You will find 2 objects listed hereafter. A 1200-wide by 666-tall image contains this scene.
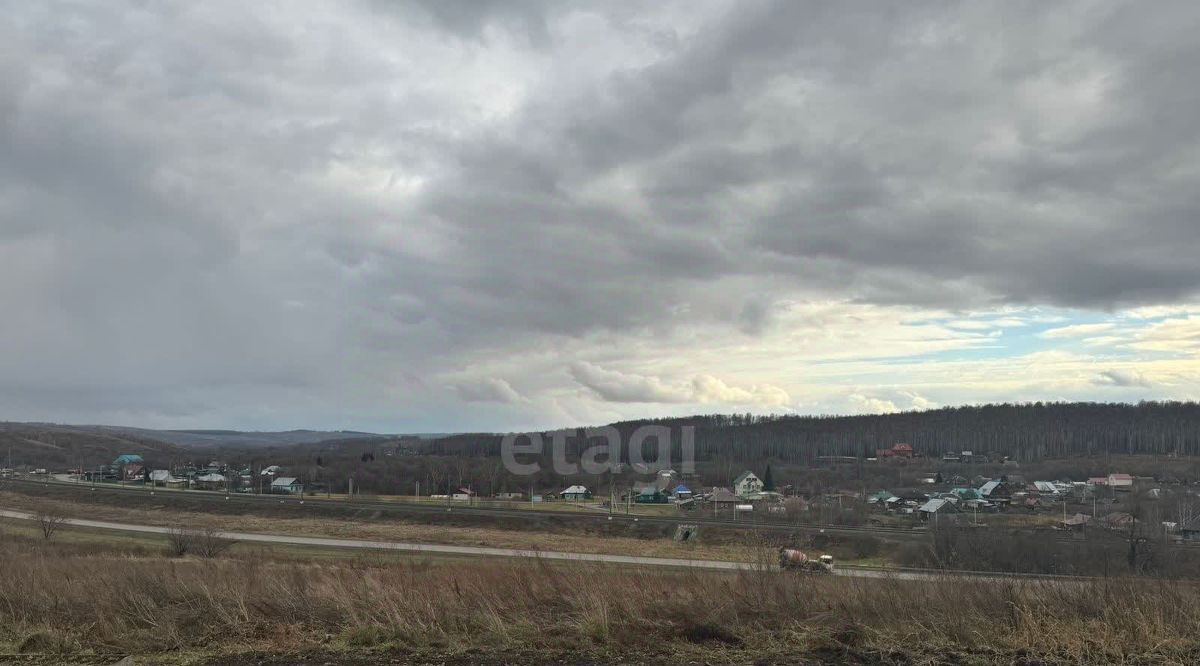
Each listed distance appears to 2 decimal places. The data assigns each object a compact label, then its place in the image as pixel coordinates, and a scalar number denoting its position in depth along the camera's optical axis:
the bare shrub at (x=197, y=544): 38.81
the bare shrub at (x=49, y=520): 50.75
